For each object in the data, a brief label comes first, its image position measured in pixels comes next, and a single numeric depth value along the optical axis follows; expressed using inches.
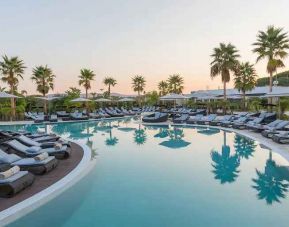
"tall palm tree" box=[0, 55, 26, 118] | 780.7
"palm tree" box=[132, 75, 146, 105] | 1442.1
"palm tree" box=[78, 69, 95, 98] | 1025.8
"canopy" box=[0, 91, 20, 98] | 496.2
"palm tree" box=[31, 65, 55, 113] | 922.7
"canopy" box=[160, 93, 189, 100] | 779.5
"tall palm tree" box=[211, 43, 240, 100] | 783.5
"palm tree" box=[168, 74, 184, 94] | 1375.5
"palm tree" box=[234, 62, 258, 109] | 865.1
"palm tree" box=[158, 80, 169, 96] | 1515.6
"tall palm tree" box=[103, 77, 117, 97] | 1582.5
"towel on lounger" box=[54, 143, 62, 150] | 257.3
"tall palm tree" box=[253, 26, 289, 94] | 654.1
